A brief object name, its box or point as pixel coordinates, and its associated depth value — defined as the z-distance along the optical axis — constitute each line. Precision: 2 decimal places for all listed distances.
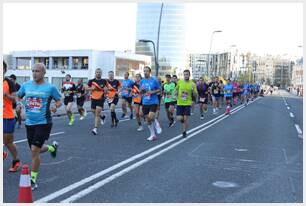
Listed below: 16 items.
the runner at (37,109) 6.40
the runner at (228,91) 26.34
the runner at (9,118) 7.07
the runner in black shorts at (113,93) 14.58
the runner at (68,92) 15.80
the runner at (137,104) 14.02
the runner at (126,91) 16.44
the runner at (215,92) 23.36
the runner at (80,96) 16.91
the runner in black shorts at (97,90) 12.95
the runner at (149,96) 11.58
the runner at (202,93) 20.28
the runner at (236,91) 32.41
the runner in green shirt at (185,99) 12.24
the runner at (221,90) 25.42
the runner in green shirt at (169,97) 15.91
